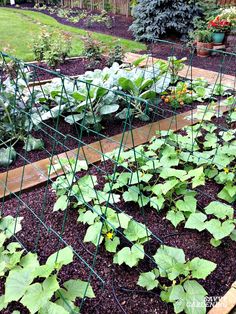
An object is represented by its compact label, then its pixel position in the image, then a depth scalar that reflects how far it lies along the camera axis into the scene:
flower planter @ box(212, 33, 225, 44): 6.13
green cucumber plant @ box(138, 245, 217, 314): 1.46
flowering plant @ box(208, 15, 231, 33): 6.05
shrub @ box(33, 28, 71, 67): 4.81
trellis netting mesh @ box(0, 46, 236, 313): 1.79
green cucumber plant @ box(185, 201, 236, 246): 1.79
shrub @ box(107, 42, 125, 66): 4.96
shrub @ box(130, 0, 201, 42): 6.68
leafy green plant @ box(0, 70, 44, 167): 2.87
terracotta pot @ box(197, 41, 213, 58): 5.92
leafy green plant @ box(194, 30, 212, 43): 6.02
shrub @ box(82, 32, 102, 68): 4.98
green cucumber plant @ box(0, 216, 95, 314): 1.35
